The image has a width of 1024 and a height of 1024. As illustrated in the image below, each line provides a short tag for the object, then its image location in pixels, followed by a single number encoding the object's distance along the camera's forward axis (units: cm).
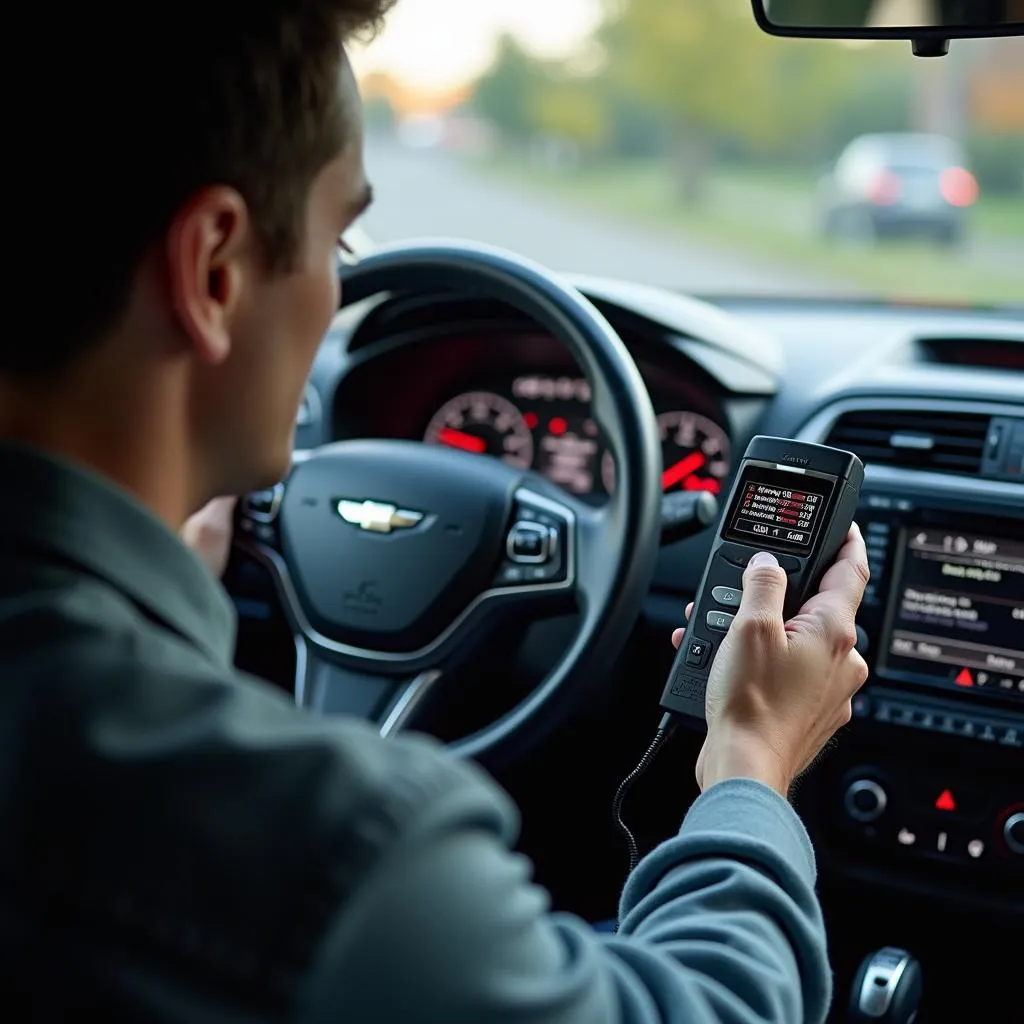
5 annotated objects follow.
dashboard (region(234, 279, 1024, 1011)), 204
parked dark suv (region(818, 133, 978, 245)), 600
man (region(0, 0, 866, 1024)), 70
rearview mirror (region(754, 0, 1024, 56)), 150
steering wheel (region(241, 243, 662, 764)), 181
